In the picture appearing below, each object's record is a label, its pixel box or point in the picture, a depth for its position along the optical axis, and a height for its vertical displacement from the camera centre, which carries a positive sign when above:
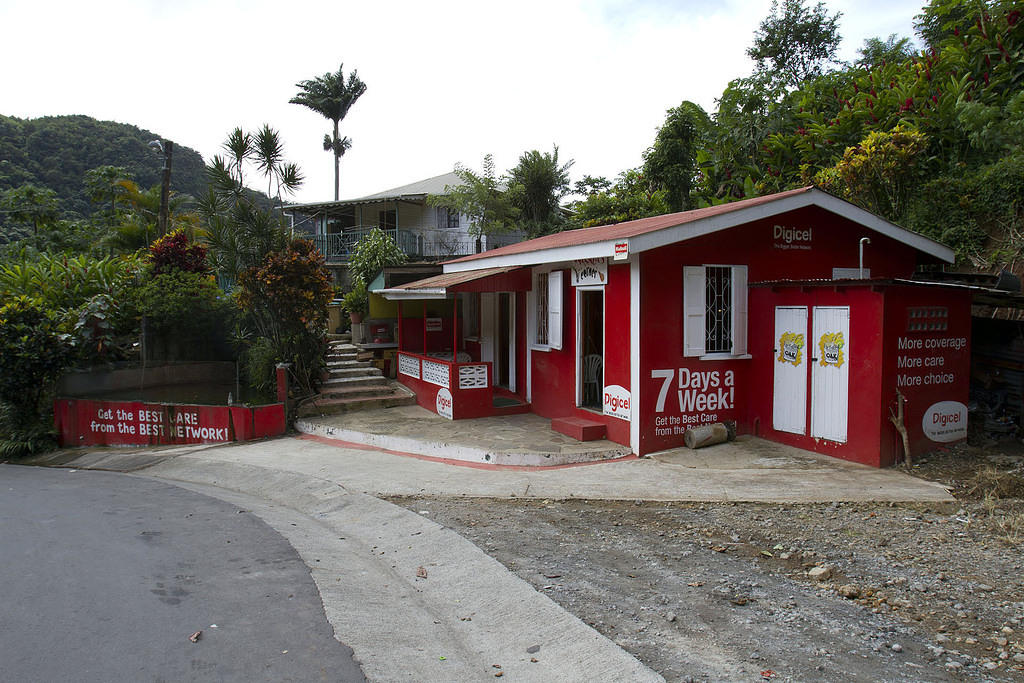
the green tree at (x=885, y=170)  11.91 +2.73
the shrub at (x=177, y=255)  16.12 +1.67
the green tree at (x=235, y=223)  13.83 +2.12
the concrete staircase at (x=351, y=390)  13.38 -1.47
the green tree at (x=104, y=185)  27.69 +5.86
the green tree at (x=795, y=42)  28.00 +11.80
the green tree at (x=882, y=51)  24.84 +10.74
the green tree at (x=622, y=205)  22.45 +4.02
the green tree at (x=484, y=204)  24.16 +4.29
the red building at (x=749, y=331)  7.87 -0.17
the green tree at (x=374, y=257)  20.61 +2.02
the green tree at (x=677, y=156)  21.48 +5.41
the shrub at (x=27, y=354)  13.28 -0.60
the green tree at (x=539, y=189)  23.81 +4.77
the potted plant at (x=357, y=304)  17.41 +0.48
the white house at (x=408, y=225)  26.17 +4.05
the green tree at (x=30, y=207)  26.73 +4.80
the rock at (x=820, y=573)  4.84 -1.89
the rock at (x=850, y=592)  4.52 -1.89
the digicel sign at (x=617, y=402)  9.20 -1.18
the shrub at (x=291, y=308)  13.20 +0.29
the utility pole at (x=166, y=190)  19.47 +3.97
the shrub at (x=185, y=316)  14.83 +0.16
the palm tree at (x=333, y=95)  42.28 +14.58
